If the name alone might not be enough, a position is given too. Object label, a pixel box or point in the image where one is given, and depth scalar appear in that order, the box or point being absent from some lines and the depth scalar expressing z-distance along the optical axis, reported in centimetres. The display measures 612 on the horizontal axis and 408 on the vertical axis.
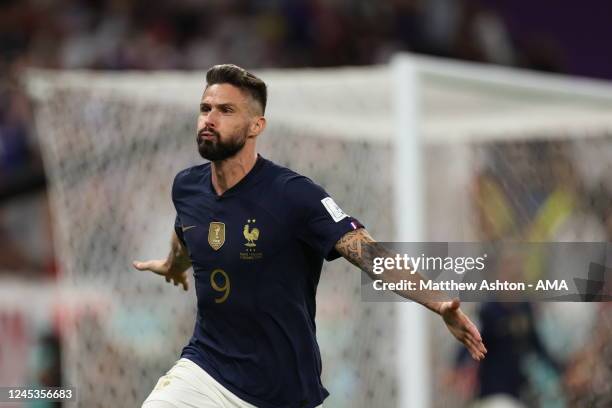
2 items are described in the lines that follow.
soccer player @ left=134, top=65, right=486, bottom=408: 1059
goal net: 1939
